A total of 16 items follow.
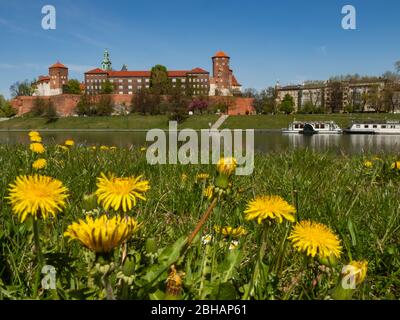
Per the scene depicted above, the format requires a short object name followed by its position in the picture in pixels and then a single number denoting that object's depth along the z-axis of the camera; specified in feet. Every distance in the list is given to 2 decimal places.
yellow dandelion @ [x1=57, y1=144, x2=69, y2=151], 11.20
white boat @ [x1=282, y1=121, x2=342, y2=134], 130.14
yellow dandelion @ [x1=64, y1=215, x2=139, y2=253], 1.83
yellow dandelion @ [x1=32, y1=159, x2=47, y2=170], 6.35
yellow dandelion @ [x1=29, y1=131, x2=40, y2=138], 10.39
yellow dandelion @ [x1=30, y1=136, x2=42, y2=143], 10.09
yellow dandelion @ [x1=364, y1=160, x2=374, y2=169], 9.62
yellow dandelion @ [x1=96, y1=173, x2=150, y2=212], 2.36
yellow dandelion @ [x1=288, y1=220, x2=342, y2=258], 2.48
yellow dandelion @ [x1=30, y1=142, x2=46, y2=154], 8.80
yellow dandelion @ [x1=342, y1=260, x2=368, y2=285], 2.09
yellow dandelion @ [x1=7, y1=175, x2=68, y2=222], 2.13
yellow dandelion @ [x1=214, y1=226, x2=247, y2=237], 3.67
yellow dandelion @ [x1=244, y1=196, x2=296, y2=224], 2.60
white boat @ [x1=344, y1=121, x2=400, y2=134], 118.62
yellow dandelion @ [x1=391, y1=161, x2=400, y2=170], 8.71
